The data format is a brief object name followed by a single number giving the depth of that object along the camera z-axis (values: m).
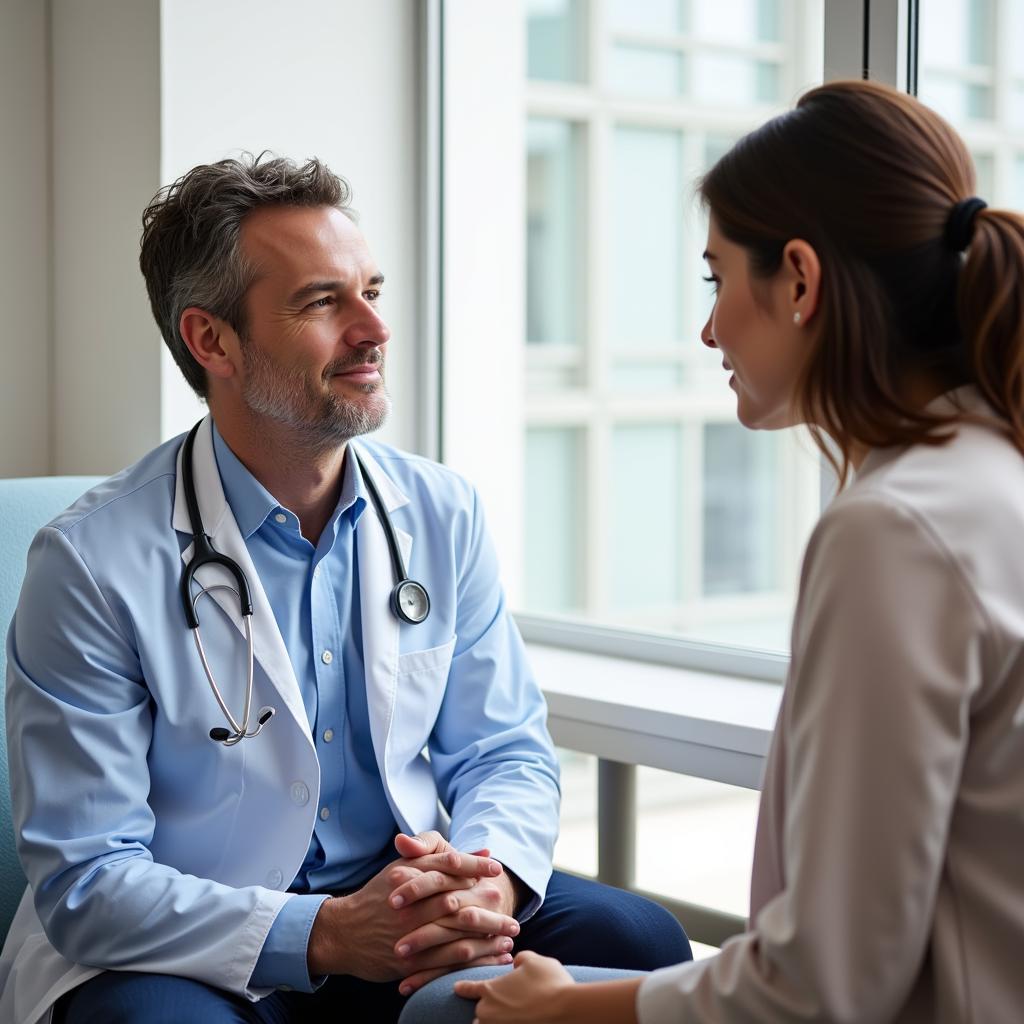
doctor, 1.32
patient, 0.80
